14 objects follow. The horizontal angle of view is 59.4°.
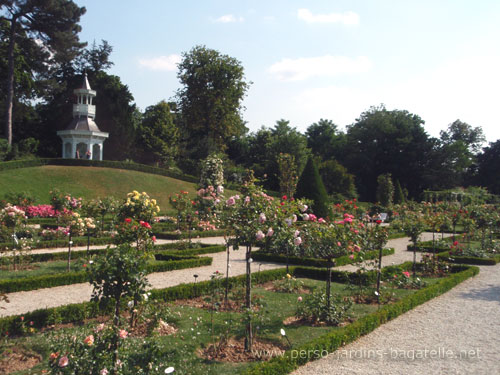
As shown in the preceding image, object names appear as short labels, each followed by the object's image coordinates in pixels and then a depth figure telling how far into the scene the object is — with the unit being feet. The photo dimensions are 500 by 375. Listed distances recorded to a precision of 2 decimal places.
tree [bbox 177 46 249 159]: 146.92
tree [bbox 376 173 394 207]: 128.57
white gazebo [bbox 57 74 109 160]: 126.21
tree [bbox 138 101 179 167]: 161.79
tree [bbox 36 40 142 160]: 145.18
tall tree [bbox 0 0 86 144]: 113.70
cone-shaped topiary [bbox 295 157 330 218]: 62.71
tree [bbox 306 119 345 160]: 194.08
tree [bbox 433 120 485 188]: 165.48
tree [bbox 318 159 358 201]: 150.00
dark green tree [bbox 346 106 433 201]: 171.73
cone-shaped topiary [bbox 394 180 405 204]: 135.32
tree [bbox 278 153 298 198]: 110.93
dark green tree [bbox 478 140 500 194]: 178.50
